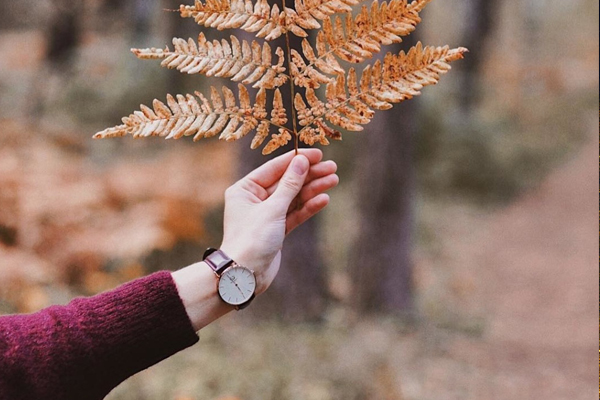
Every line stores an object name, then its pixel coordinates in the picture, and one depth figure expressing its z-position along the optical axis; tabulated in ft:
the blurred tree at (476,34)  45.55
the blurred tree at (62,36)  38.01
